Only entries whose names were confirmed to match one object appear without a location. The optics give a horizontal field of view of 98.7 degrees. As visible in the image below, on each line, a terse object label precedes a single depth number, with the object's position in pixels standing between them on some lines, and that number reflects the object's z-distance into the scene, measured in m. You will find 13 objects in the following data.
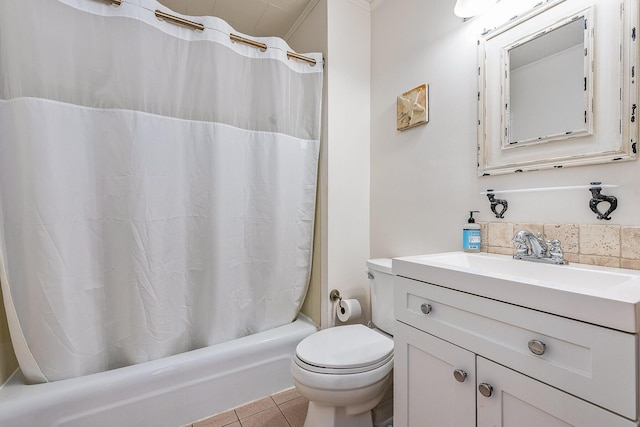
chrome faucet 0.91
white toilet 1.05
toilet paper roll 1.57
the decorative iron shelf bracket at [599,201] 0.84
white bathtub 1.05
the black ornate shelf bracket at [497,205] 1.11
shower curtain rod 1.29
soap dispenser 1.15
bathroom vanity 0.52
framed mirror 0.83
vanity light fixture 1.12
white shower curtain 1.08
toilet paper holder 1.66
